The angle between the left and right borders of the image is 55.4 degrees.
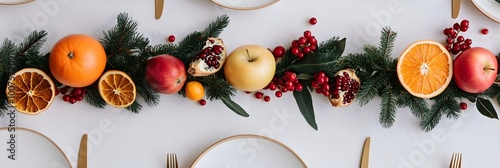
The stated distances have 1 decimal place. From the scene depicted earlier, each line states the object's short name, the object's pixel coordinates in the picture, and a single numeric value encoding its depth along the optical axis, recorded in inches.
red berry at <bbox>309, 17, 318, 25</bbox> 45.4
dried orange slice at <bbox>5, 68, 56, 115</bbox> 43.2
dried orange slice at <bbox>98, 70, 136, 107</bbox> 42.8
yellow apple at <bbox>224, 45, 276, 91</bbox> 41.2
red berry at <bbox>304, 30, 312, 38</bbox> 44.8
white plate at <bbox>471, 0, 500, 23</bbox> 45.8
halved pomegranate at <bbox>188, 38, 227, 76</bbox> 42.2
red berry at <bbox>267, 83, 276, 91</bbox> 44.5
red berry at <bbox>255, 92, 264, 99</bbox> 45.7
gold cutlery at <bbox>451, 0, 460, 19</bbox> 46.2
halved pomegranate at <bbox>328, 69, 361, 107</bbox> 43.4
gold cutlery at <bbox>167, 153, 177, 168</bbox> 46.1
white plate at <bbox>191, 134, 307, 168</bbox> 45.8
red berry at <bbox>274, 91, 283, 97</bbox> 45.4
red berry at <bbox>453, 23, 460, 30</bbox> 45.6
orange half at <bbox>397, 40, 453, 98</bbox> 43.4
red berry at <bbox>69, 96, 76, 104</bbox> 44.9
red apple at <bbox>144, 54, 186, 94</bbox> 41.3
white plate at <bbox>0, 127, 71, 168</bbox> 45.5
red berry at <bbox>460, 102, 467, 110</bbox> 46.2
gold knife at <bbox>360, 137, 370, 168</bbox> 46.6
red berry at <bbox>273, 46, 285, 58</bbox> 44.9
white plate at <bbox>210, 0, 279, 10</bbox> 44.6
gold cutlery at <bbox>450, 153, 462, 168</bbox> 47.1
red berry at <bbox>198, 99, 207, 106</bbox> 45.5
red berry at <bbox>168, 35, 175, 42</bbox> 45.3
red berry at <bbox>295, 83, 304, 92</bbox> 44.4
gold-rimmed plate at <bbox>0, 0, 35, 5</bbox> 44.0
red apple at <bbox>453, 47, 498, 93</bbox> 42.8
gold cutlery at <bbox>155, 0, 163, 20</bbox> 45.4
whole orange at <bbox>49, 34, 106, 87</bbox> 40.1
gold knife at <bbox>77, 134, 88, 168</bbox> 45.8
